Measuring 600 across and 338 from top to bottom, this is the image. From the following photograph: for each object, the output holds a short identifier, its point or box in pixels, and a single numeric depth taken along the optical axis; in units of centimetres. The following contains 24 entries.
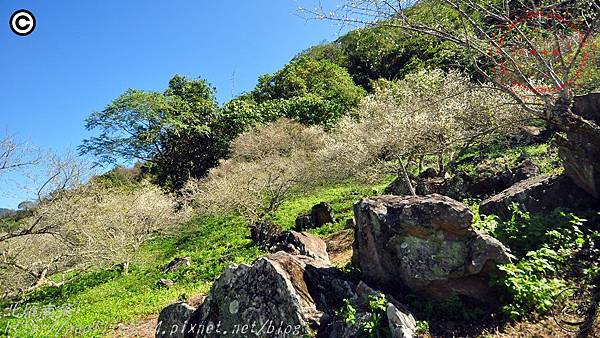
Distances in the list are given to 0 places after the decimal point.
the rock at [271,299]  511
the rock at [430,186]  1570
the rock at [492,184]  1290
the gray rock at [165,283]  1398
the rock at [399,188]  1795
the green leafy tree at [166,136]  4050
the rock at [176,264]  1638
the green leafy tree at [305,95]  3878
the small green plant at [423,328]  478
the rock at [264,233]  1630
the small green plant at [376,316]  461
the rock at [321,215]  1850
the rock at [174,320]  590
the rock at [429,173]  1893
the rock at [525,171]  1161
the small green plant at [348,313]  483
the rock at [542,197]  695
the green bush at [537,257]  486
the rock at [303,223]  1878
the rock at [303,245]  1031
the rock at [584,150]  640
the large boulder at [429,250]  522
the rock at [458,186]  1383
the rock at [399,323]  452
